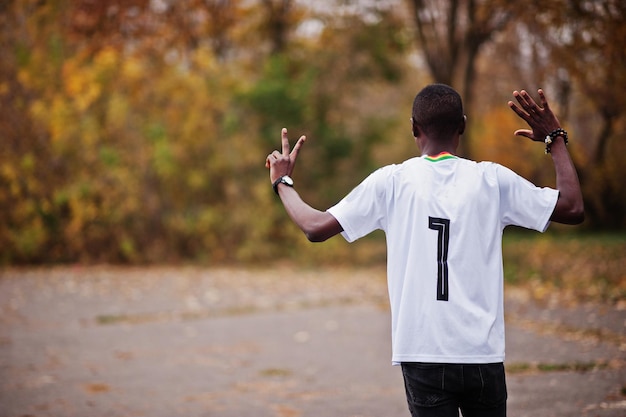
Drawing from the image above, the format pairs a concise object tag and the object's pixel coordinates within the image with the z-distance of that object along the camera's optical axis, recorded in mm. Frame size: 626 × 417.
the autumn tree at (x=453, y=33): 19125
